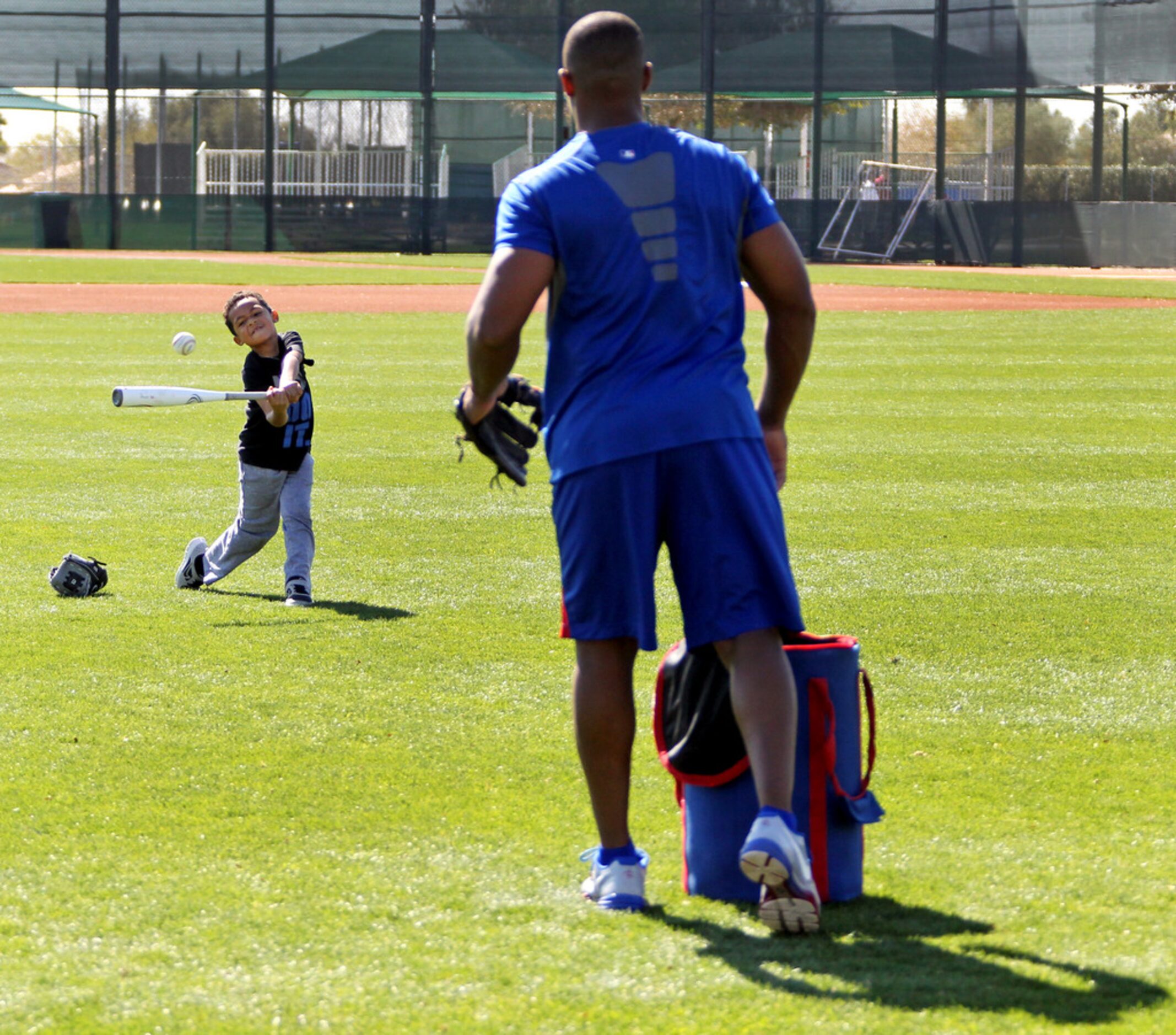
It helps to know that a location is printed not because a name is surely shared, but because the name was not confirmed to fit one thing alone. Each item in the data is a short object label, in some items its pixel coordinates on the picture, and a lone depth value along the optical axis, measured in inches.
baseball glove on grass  614.5
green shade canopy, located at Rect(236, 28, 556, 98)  3767.2
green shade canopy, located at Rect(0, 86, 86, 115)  3858.3
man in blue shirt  297.7
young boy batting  608.4
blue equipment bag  317.4
